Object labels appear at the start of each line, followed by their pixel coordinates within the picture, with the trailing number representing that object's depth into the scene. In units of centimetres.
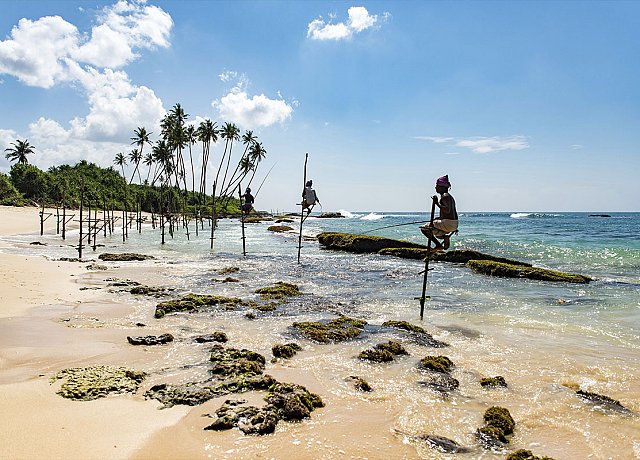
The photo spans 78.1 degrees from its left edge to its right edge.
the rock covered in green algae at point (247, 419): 470
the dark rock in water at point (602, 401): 589
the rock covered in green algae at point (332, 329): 883
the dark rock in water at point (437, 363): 711
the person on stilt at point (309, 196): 1869
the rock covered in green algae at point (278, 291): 1336
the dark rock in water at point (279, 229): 5237
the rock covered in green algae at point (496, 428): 486
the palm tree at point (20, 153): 7525
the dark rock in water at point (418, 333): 880
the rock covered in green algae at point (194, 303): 1066
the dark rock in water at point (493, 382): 655
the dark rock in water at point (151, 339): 771
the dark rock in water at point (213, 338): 817
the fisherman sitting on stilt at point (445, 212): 1020
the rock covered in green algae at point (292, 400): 510
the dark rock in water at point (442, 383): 637
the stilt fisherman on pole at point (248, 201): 2474
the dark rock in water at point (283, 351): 749
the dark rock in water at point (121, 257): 2176
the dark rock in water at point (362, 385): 618
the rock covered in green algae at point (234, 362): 632
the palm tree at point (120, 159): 8112
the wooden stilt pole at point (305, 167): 2464
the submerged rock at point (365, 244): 2927
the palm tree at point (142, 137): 6444
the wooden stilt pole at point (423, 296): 1111
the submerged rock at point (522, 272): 1742
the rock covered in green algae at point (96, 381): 535
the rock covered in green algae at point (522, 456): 434
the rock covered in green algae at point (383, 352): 757
